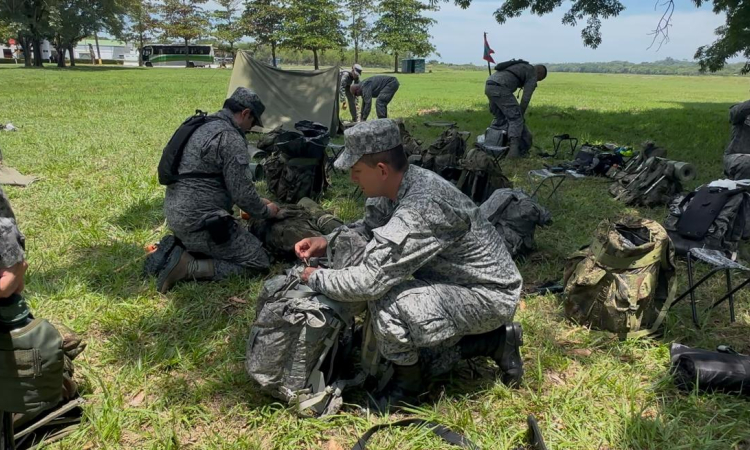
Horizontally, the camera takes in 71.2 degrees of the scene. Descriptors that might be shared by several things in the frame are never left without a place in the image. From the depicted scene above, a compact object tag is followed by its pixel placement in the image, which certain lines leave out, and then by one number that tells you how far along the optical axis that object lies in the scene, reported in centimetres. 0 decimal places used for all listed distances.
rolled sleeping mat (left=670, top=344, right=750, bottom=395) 263
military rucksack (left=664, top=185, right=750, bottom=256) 409
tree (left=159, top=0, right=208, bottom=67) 5559
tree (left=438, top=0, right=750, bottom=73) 1062
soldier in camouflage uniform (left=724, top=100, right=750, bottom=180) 520
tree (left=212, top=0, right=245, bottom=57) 4919
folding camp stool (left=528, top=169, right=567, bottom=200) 536
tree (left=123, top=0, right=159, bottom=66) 5547
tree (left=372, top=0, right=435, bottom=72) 4584
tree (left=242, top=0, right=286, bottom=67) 4528
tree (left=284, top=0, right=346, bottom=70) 4134
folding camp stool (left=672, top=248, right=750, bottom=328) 301
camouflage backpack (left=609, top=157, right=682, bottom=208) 584
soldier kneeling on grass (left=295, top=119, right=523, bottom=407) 225
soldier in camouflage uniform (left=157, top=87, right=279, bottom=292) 382
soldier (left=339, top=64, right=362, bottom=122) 1142
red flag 1059
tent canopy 988
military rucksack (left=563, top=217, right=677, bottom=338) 310
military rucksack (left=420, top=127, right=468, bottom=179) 584
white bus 5381
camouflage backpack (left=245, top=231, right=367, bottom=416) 242
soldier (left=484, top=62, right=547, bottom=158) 826
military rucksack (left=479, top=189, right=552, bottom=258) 443
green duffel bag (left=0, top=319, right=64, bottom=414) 183
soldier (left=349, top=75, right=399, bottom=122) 1010
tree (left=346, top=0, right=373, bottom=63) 4705
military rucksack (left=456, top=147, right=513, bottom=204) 545
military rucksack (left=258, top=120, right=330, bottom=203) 572
